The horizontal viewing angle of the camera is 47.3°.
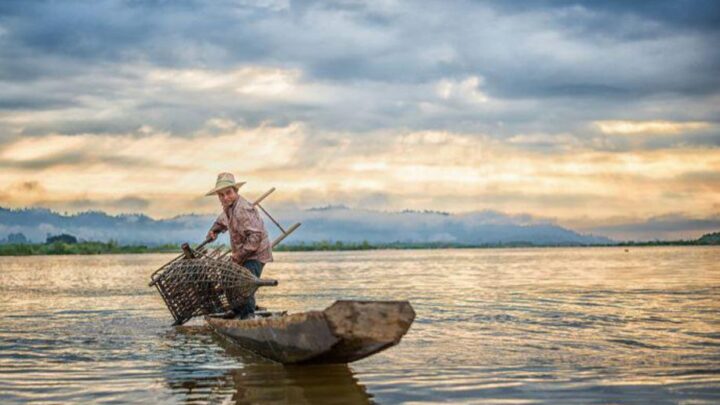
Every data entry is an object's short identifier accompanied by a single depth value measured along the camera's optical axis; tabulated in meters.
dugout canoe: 8.00
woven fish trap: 11.13
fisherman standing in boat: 11.25
